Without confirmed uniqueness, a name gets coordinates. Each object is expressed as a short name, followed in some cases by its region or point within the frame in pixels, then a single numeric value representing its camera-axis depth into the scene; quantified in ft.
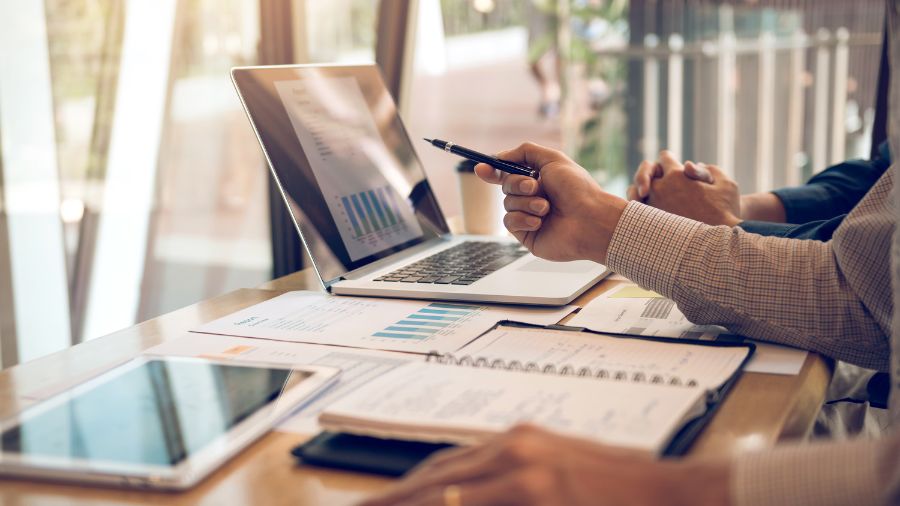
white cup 5.05
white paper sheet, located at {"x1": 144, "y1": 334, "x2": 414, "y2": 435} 2.45
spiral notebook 2.03
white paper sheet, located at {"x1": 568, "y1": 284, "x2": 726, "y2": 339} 3.06
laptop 3.70
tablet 1.98
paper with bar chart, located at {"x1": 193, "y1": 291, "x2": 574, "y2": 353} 2.98
